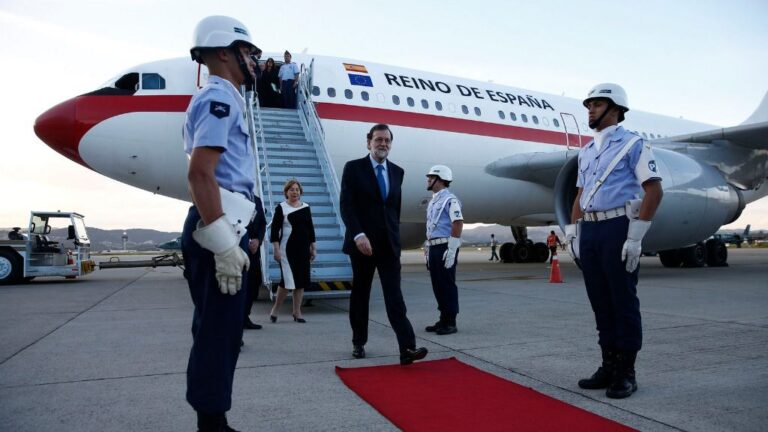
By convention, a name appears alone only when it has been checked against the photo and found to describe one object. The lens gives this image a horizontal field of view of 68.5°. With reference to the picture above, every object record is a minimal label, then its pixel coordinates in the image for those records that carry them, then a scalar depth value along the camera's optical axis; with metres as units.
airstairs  6.43
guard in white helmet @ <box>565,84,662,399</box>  3.10
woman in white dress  5.66
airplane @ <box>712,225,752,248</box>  43.89
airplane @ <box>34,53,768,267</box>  8.47
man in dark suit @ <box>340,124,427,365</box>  3.81
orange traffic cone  9.45
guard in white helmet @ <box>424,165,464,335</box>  4.95
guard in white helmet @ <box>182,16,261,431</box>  1.92
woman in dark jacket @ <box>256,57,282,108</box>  10.02
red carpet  2.52
